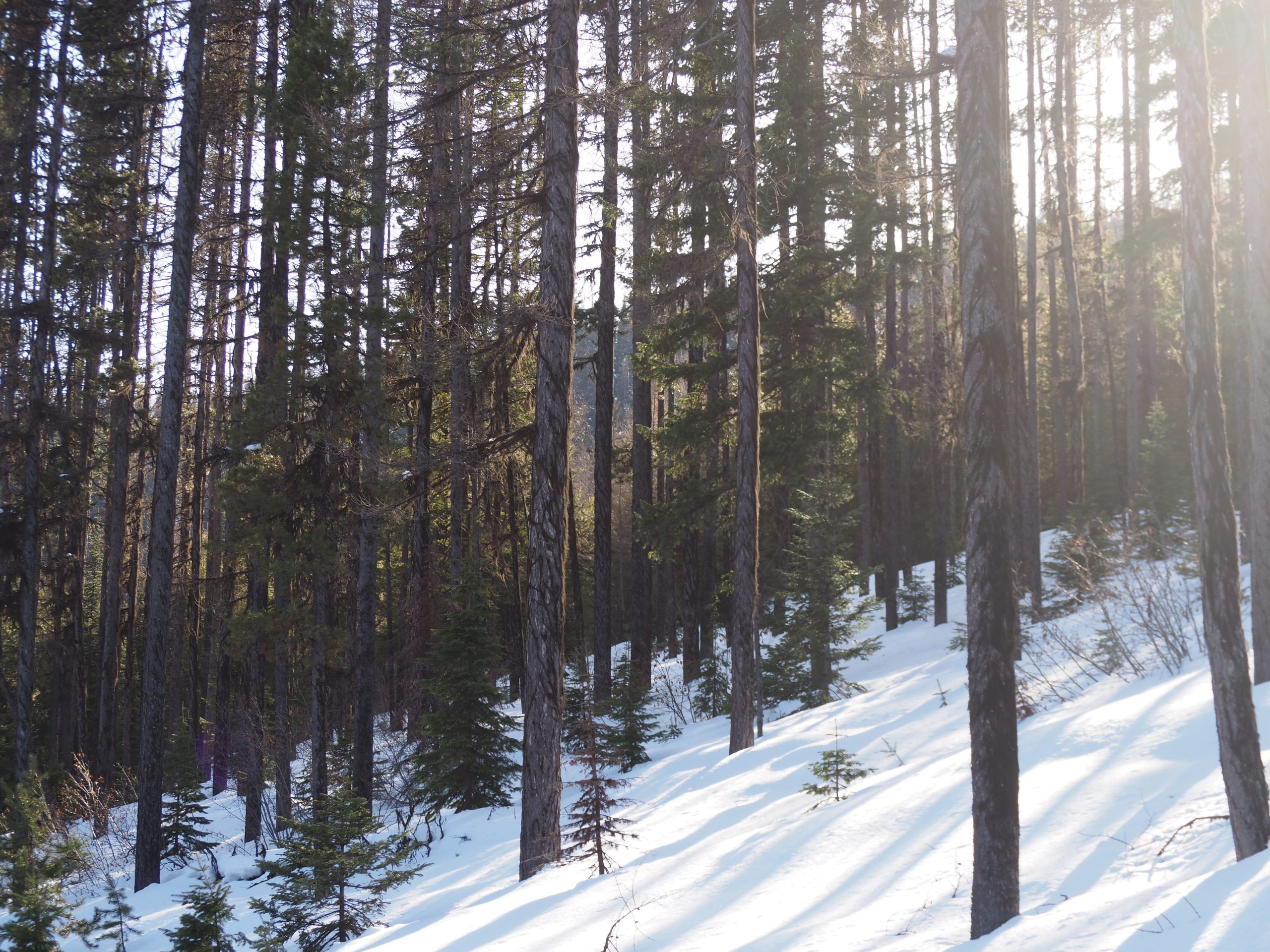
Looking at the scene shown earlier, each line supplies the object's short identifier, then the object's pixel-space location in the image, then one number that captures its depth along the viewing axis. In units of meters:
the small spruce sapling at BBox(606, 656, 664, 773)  12.85
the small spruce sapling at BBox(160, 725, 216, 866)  12.31
